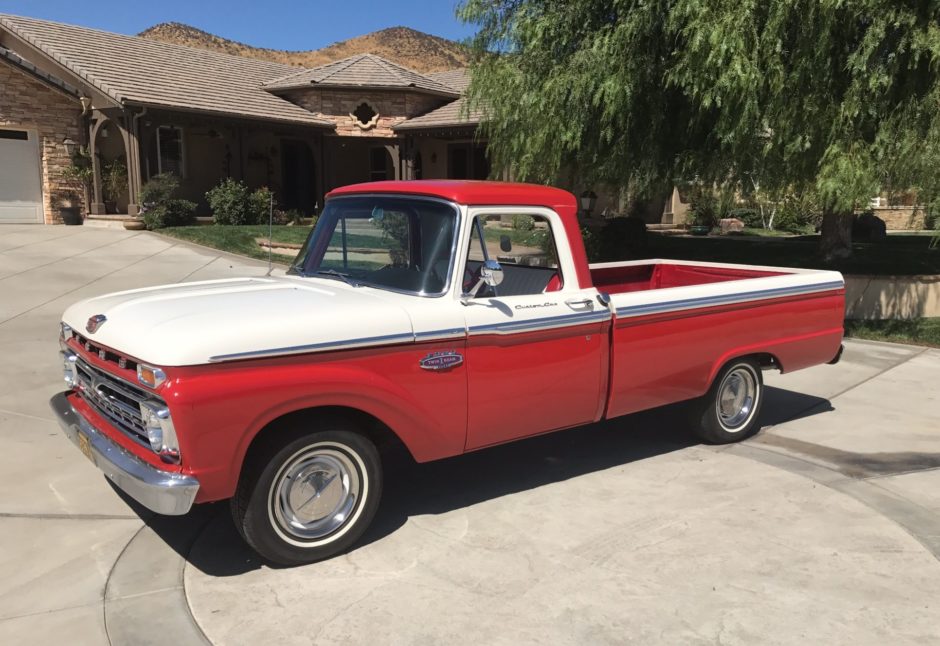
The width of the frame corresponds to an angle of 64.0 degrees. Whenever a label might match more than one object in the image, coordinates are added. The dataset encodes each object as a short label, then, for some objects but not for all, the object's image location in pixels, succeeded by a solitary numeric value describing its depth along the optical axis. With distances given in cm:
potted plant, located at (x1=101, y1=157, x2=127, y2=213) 2048
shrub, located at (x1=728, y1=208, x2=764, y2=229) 2802
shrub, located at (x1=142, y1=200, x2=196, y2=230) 1872
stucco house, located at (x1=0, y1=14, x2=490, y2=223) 1950
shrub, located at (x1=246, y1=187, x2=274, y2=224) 2066
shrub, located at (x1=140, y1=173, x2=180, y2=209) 1894
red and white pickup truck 350
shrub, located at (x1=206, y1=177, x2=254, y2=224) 2008
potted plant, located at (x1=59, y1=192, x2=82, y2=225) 1984
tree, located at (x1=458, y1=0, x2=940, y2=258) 910
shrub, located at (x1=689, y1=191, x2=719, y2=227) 2550
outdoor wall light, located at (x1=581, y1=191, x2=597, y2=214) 1906
